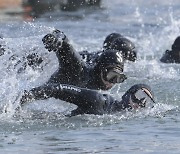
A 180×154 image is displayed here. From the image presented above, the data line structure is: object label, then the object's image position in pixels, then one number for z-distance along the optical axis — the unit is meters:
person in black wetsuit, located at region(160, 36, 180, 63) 18.72
